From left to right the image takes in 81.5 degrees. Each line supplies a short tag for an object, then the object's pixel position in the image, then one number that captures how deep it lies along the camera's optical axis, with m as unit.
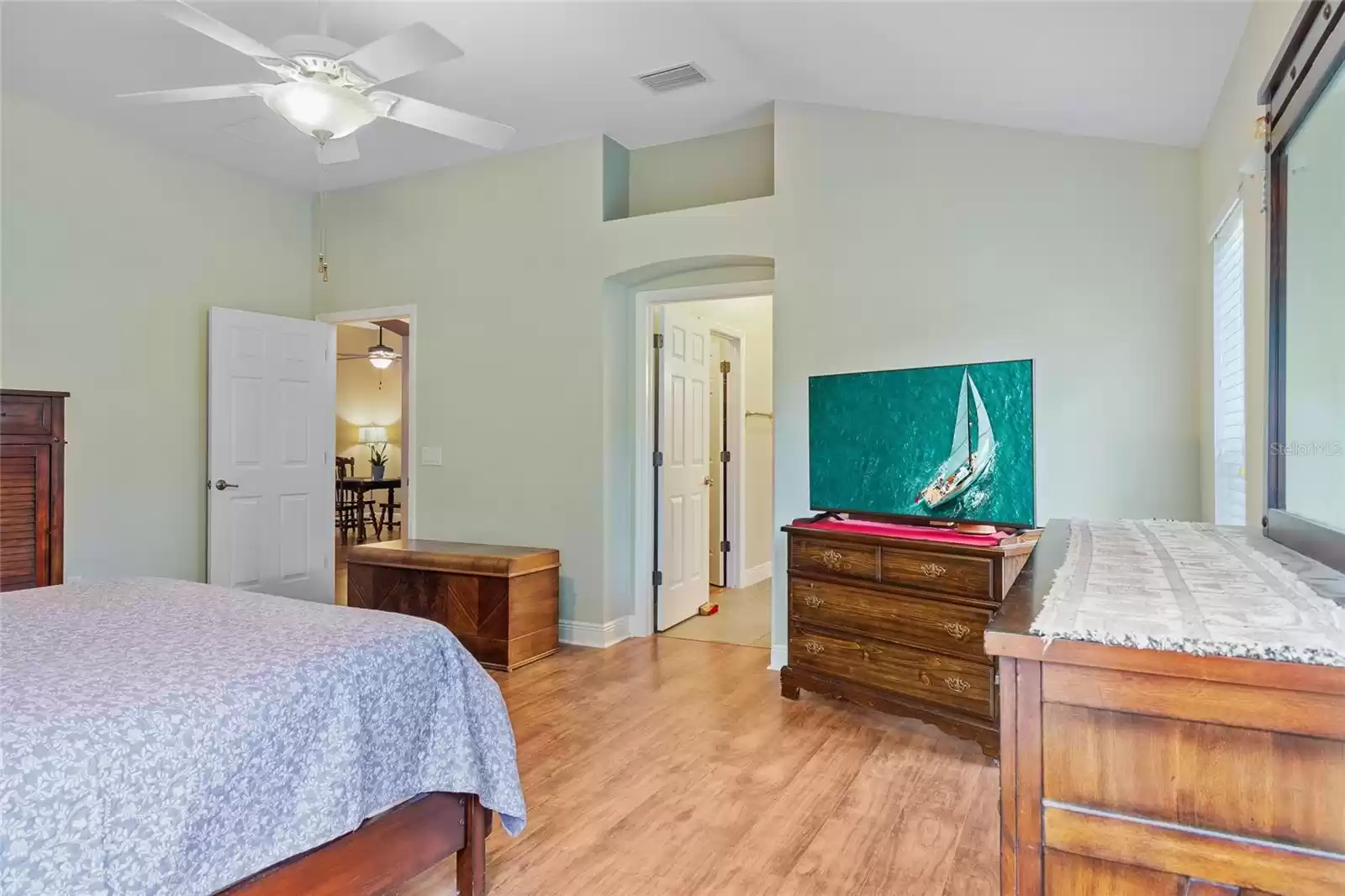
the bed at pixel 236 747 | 1.18
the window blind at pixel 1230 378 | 2.45
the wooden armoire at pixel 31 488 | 3.31
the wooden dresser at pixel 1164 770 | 0.80
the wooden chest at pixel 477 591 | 4.05
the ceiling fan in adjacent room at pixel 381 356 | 9.23
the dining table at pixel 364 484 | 8.76
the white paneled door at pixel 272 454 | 4.68
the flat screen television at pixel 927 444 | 3.03
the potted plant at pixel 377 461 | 10.00
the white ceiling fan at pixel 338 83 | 2.24
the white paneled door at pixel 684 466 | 4.83
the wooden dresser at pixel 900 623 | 2.87
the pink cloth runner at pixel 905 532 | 2.96
